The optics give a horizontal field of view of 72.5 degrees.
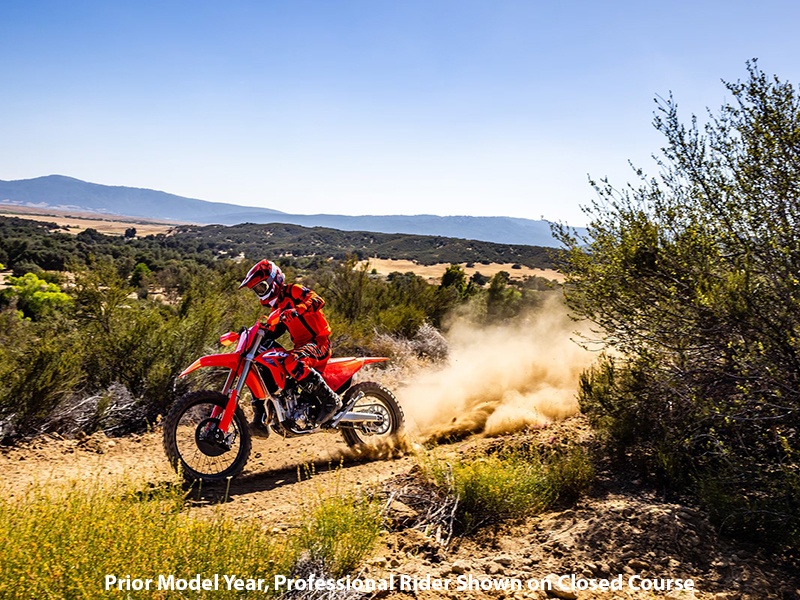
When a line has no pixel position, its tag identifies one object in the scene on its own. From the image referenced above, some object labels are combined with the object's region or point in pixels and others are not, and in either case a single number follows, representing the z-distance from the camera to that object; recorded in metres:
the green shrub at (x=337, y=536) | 3.13
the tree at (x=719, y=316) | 4.09
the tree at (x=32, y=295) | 15.11
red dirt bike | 5.07
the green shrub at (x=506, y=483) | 4.20
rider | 5.39
